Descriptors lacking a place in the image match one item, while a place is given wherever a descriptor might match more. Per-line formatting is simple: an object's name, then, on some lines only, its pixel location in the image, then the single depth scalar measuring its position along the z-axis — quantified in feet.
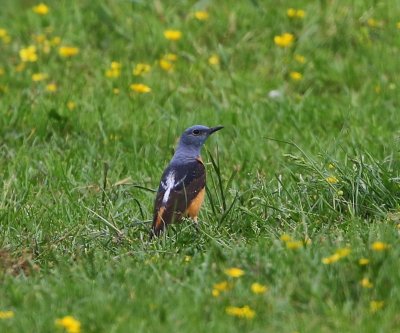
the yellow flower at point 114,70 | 64.85
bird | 44.04
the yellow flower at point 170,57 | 66.64
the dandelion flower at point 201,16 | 70.03
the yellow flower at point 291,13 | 69.41
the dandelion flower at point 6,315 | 33.86
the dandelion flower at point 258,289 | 34.09
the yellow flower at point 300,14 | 69.36
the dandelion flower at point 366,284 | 34.04
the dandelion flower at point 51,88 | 63.57
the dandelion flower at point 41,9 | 71.67
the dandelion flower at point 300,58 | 66.33
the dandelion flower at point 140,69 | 64.69
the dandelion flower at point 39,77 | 64.69
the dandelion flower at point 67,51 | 66.54
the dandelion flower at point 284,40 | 66.74
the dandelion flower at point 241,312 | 32.99
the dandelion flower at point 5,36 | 69.41
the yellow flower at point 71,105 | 60.59
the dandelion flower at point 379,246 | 35.35
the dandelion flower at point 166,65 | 65.74
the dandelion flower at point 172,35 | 67.67
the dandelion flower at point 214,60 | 65.87
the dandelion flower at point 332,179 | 44.55
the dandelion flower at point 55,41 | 68.38
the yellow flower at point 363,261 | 34.88
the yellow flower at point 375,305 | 33.09
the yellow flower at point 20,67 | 65.98
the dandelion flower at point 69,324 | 32.04
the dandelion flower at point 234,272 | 35.24
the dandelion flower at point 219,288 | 34.32
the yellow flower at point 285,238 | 38.29
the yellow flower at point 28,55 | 66.23
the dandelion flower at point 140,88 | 62.80
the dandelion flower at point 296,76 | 64.59
